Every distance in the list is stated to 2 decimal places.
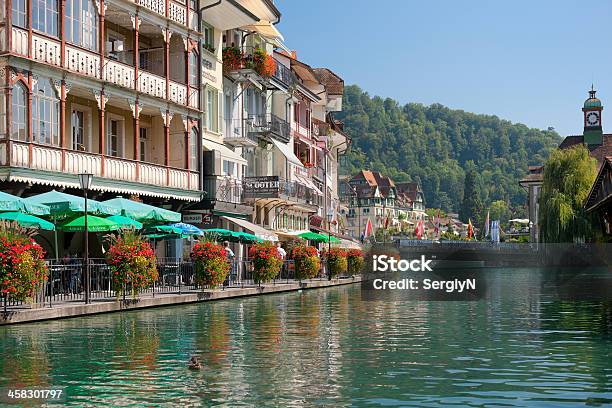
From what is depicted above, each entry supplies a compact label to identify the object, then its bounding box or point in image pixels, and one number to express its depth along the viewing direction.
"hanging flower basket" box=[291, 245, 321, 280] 45.38
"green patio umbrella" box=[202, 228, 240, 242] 41.06
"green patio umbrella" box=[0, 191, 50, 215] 26.84
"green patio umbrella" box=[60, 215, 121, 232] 30.45
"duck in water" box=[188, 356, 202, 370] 15.24
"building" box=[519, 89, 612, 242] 132.25
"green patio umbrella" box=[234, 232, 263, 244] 43.03
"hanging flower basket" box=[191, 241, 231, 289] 34.38
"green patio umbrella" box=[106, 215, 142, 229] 31.93
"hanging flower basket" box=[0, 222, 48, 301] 22.95
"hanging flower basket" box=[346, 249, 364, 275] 58.56
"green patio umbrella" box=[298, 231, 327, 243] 57.50
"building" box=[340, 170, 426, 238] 121.25
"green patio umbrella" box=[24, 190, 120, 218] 29.62
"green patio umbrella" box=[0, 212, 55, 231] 27.05
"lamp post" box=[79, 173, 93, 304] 27.08
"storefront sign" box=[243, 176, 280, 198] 54.16
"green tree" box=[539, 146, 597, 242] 77.56
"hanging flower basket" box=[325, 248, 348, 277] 52.78
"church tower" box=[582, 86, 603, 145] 136.00
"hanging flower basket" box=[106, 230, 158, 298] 28.48
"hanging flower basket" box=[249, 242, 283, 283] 39.59
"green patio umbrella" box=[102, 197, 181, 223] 33.09
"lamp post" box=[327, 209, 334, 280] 51.96
